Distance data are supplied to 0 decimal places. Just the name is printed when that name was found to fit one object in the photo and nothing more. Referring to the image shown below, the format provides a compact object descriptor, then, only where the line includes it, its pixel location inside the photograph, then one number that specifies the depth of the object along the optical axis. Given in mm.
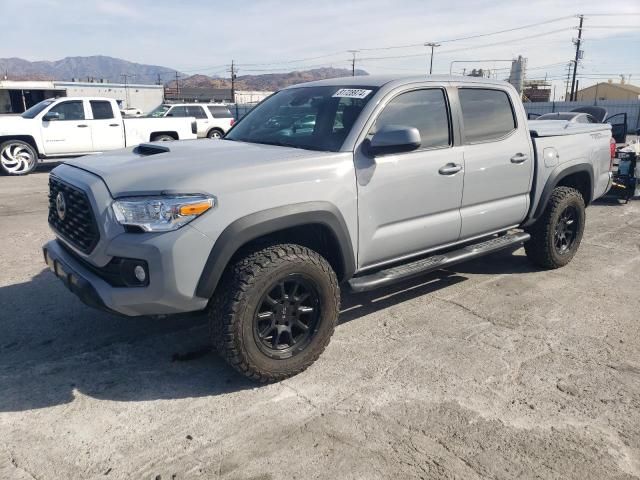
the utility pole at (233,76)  69638
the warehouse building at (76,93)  28817
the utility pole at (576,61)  54219
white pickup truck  12625
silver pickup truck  2912
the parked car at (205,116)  20391
